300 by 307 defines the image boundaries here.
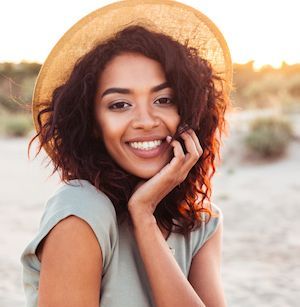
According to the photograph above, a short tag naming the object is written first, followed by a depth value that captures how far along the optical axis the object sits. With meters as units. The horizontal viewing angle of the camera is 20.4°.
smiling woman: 0.97
